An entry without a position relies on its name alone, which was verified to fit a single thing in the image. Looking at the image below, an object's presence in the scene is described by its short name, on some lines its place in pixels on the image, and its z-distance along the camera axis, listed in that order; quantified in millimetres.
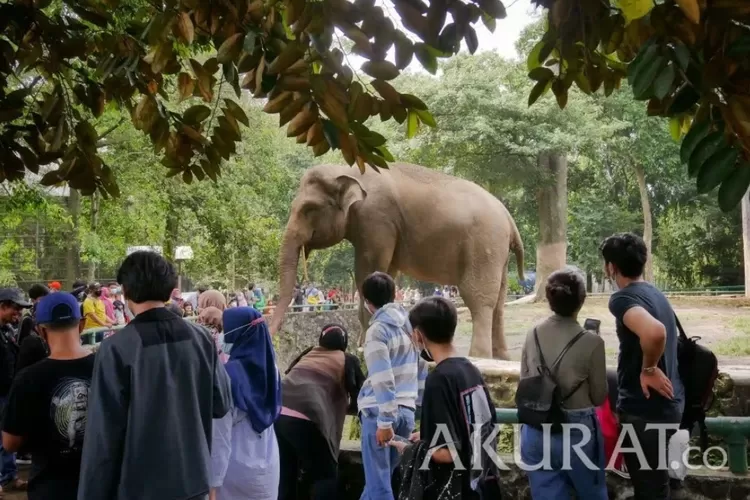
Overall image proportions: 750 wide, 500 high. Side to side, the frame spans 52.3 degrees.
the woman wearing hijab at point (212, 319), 4469
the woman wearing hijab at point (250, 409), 3277
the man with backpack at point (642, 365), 3039
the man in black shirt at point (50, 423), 2688
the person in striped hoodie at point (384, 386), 3551
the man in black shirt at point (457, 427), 2641
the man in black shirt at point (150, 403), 2393
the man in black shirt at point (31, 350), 4504
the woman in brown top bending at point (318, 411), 3822
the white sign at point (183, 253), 20031
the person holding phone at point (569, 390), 3141
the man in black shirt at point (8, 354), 5039
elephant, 7535
